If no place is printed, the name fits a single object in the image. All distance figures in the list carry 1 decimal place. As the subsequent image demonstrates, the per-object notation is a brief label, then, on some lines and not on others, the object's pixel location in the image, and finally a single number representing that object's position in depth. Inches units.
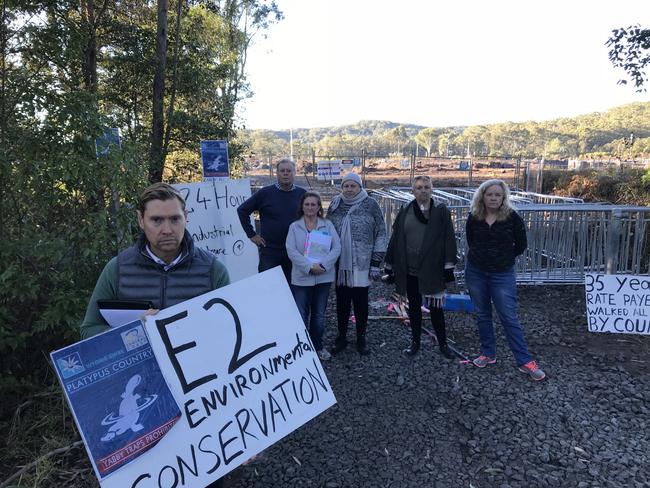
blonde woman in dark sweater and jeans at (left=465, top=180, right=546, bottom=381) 155.6
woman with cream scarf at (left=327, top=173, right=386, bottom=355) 168.1
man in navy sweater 171.6
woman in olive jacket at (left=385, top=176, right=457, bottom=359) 164.9
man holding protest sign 73.4
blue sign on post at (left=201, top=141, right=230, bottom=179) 231.9
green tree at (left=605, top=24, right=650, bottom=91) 221.0
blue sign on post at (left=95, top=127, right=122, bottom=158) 124.3
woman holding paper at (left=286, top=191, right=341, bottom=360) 161.2
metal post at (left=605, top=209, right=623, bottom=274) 235.0
